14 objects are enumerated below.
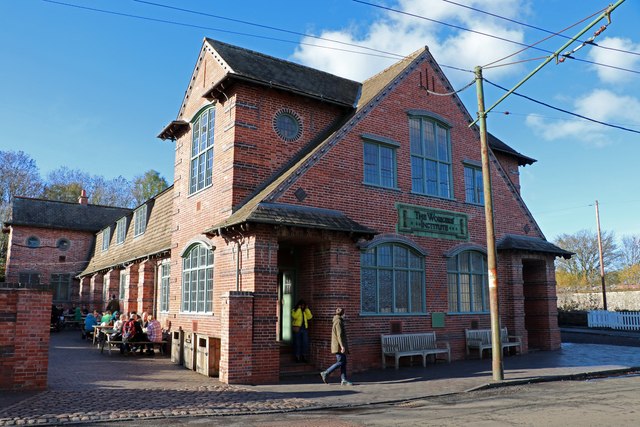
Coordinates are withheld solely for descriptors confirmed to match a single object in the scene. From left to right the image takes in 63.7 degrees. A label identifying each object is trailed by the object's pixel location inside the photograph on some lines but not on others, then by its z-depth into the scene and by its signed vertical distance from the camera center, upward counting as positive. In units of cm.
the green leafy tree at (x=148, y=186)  5312 +1078
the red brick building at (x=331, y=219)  1300 +206
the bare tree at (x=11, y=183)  4319 +930
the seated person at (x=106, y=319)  2112 -116
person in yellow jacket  1343 -102
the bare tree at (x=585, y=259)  5488 +296
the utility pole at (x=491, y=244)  1220 +104
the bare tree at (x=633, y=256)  6433 +362
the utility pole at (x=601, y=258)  3434 +195
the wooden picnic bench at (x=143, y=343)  1697 -176
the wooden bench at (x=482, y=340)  1680 -175
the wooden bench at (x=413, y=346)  1449 -172
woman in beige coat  1179 -129
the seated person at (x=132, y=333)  1695 -143
